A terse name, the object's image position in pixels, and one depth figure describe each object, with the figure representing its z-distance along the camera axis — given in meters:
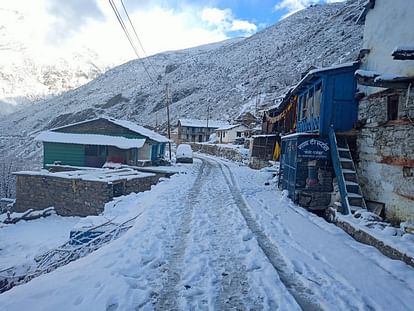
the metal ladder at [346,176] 8.23
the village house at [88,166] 16.08
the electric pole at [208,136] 65.75
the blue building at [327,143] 9.60
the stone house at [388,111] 6.87
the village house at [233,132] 48.15
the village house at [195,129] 64.46
